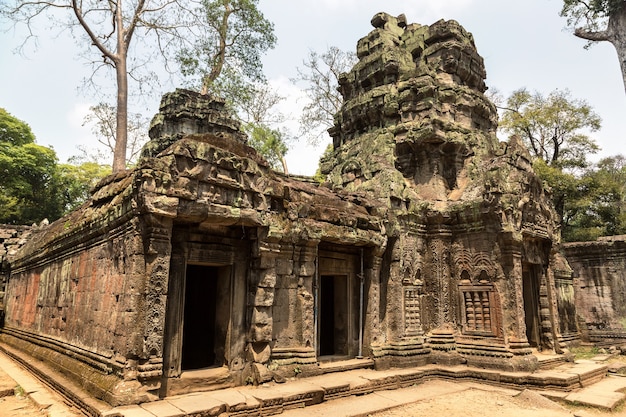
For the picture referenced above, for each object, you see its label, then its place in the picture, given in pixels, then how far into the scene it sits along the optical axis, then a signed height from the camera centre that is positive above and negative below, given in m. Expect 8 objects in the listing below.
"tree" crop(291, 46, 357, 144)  25.91 +11.92
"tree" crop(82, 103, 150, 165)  26.12 +10.20
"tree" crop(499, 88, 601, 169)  24.36 +9.89
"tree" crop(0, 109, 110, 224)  25.88 +7.15
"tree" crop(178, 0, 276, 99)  19.48 +11.70
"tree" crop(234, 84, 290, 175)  25.25 +9.36
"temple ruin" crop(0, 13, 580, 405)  6.36 +0.79
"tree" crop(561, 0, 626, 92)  18.56 +12.20
